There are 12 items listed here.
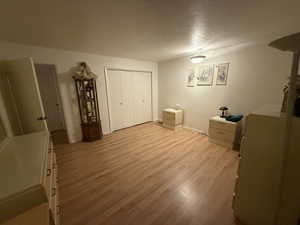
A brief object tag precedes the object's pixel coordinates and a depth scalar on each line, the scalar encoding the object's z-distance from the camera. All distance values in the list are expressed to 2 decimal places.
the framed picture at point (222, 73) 3.04
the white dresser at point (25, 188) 0.74
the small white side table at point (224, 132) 2.77
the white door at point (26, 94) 1.94
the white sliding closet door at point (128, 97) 3.89
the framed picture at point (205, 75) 3.30
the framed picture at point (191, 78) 3.67
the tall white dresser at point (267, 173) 0.96
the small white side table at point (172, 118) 3.98
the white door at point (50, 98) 3.95
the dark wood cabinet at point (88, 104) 3.06
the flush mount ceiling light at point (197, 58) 2.71
